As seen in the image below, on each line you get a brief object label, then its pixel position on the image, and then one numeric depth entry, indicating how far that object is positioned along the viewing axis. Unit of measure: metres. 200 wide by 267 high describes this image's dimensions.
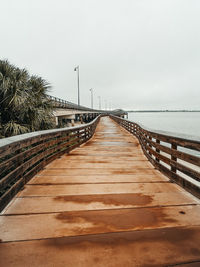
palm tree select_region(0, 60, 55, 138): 6.27
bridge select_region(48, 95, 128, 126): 17.64
